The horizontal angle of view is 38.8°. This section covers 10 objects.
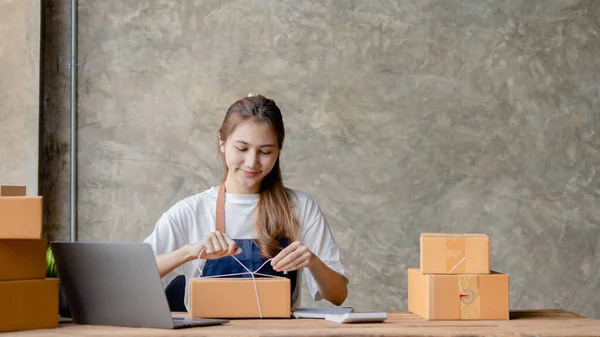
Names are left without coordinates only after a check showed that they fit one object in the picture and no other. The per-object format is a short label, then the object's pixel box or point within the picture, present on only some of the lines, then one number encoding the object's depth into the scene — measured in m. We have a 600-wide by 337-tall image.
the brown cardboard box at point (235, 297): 2.31
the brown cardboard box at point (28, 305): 2.09
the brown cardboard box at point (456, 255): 2.42
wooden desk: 2.04
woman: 2.93
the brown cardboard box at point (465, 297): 2.36
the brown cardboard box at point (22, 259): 2.12
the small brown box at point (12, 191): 2.21
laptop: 2.11
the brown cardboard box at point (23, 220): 2.08
